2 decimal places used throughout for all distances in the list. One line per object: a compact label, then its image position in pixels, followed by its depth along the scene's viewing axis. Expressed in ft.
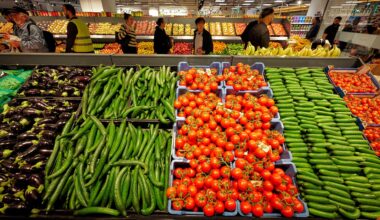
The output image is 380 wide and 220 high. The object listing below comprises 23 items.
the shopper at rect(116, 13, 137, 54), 18.10
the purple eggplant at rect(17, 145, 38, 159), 6.89
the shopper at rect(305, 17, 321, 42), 31.54
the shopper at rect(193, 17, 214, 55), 17.97
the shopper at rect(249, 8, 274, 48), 15.70
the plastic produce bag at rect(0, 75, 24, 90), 9.94
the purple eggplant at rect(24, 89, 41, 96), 9.45
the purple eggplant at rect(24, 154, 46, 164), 6.78
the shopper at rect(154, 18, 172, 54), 18.48
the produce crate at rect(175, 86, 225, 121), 9.26
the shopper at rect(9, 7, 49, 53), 14.19
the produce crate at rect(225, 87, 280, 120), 9.13
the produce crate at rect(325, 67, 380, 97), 9.76
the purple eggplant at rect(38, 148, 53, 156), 7.09
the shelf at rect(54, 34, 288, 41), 25.64
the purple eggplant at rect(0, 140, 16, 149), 7.18
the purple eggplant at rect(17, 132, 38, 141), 7.41
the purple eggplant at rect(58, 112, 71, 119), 8.39
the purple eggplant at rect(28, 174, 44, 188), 6.20
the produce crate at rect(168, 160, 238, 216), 5.90
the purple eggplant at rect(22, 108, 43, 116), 8.33
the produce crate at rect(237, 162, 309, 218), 5.95
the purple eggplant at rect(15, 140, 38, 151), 7.16
